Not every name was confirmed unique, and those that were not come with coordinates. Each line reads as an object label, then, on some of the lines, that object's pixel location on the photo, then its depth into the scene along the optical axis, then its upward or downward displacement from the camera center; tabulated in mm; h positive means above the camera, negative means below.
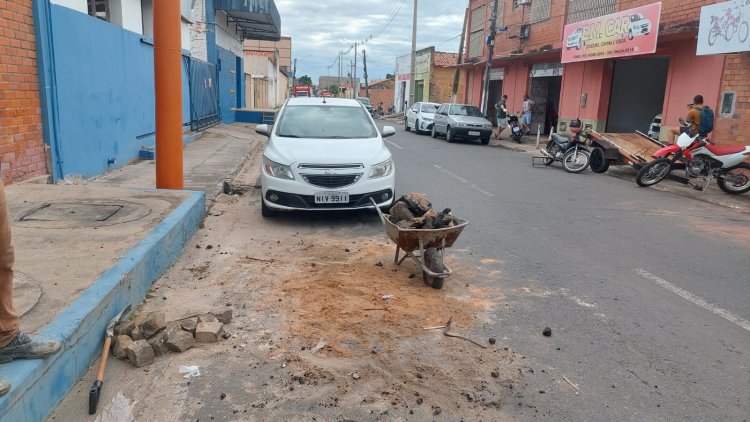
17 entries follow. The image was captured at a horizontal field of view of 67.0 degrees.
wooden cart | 13477 -1019
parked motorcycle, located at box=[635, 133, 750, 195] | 11609 -1128
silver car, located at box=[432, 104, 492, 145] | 22172 -897
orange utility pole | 7426 -32
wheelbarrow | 5277 -1386
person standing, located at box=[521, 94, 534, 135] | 24531 -434
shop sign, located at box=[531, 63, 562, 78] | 24641 +1507
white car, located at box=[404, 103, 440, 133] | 26859 -861
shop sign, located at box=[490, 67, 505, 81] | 30898 +1497
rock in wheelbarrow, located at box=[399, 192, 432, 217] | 5996 -1111
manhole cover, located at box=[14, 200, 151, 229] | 5672 -1361
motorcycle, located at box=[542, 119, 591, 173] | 14672 -1222
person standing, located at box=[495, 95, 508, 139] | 24234 -598
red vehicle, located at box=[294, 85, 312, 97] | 66444 +330
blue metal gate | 18891 -123
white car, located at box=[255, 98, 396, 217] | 7375 -1004
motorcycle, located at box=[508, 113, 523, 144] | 23083 -1107
